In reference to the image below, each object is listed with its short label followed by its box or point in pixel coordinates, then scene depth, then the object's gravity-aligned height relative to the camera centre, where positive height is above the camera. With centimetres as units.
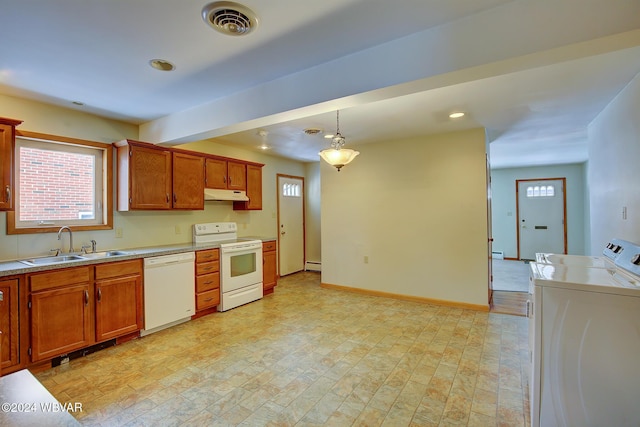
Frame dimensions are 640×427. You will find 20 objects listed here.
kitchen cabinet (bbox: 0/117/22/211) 255 +49
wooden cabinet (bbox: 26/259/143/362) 255 -83
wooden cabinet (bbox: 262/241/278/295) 480 -83
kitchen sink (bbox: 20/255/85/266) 271 -40
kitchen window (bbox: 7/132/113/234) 293 +36
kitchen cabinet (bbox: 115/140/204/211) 345 +48
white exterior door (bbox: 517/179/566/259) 732 -8
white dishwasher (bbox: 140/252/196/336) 332 -86
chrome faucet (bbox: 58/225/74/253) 308 -18
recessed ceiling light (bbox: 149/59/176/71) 224 +116
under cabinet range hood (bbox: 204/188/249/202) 429 +33
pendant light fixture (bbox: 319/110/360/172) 319 +65
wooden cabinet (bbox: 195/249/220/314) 382 -81
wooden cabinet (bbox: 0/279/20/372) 237 -84
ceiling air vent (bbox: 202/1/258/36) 164 +114
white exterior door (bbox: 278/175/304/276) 620 -16
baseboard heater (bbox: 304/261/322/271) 665 -111
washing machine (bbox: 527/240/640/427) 157 -75
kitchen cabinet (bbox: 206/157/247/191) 435 +65
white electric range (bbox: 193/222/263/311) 413 -68
